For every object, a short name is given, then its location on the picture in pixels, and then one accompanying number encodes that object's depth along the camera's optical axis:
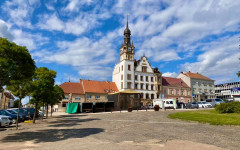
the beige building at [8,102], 75.56
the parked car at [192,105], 44.38
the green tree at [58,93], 31.86
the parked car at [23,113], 23.48
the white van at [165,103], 44.58
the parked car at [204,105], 42.44
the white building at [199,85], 71.24
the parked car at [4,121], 16.47
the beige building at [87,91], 53.44
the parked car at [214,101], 44.09
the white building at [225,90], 112.39
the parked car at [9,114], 21.09
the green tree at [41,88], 20.22
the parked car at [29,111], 26.34
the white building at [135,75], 60.16
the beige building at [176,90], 66.12
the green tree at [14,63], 9.91
